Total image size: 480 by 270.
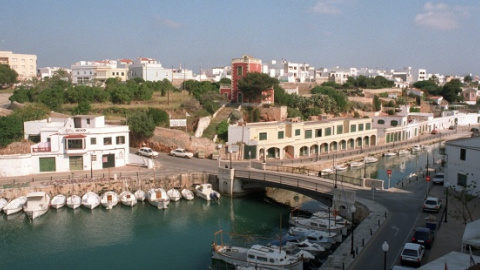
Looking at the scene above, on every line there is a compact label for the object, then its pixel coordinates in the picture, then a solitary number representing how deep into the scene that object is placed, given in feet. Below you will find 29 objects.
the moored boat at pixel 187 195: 127.75
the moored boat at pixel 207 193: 127.95
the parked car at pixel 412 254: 64.54
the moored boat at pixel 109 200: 119.03
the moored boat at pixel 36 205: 110.73
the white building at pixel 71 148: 135.03
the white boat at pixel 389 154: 203.62
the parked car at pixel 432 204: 92.01
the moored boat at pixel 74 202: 117.91
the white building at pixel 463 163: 103.30
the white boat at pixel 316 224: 93.66
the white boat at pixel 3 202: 113.29
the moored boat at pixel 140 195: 125.39
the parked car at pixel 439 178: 121.29
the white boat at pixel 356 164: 178.07
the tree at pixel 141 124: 168.55
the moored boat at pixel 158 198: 120.67
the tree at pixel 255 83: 201.67
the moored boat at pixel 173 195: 126.24
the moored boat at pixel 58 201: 117.29
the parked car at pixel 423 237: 71.72
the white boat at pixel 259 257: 76.96
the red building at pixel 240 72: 213.19
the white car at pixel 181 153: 164.55
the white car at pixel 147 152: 160.13
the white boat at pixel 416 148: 219.82
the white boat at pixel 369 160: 186.97
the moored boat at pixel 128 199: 121.08
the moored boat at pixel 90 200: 118.01
